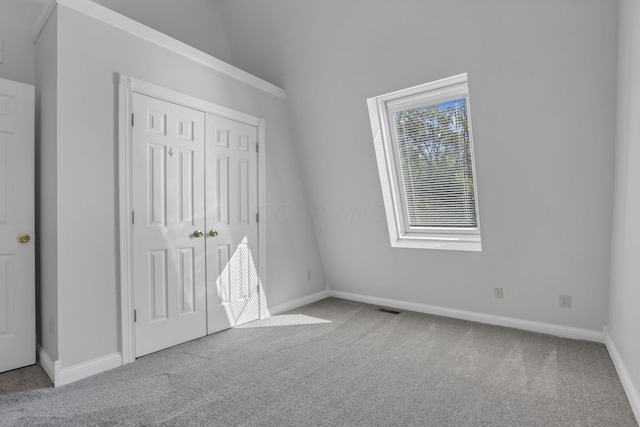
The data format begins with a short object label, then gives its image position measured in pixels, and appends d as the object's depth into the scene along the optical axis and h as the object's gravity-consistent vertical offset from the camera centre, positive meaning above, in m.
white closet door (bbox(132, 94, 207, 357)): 2.64 -0.08
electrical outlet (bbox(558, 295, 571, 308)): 3.00 -0.79
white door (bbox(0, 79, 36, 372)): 2.43 -0.08
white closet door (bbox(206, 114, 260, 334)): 3.17 -0.10
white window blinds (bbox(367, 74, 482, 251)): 3.39 +0.46
